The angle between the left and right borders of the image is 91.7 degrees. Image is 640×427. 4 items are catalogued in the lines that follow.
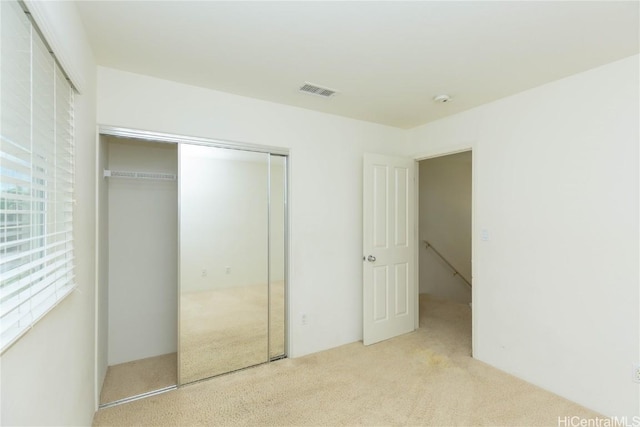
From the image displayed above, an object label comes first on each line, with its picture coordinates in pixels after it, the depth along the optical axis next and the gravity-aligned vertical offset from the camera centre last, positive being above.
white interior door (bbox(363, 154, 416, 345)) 3.38 -0.38
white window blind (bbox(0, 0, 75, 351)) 0.95 +0.14
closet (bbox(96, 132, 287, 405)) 2.62 -0.44
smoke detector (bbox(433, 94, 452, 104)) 2.75 +1.04
